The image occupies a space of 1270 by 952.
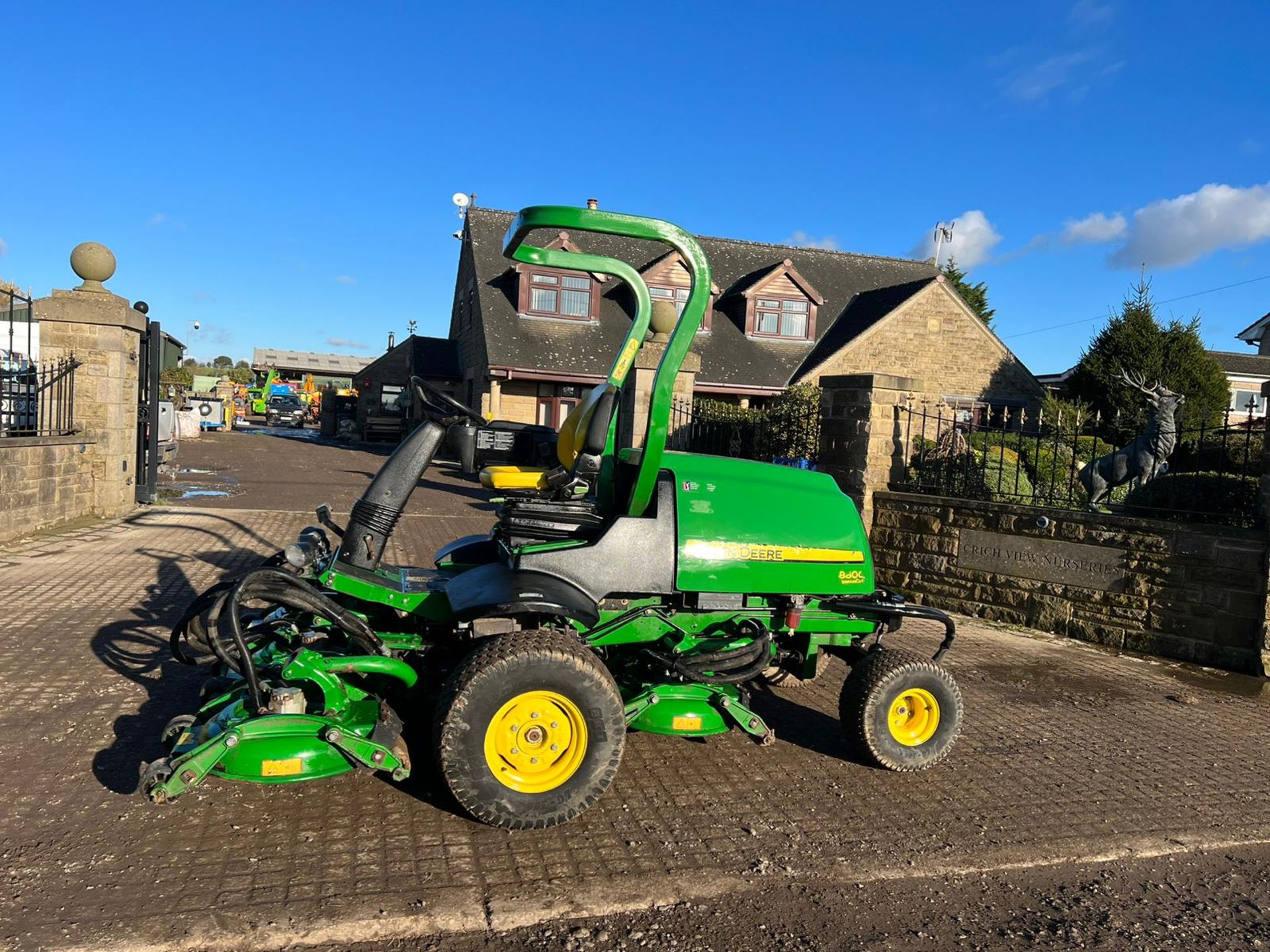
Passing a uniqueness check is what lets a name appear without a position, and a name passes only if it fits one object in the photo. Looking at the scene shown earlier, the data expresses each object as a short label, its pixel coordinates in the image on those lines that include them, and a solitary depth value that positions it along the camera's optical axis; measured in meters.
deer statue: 8.27
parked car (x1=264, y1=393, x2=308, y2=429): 49.25
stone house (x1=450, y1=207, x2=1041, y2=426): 23.58
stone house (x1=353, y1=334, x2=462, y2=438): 30.06
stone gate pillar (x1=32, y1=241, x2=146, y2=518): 10.84
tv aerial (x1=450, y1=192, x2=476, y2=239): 29.09
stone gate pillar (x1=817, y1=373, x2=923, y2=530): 8.40
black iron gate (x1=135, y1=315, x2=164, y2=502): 12.31
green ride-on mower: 3.41
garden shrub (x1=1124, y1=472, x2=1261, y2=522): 7.14
